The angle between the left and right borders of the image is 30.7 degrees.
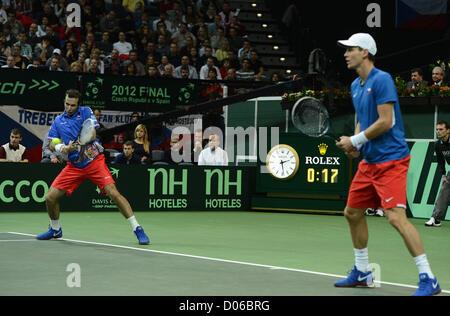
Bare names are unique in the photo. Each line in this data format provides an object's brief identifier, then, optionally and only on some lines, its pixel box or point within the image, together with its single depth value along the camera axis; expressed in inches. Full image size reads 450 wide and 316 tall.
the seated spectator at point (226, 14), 969.1
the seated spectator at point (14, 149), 623.8
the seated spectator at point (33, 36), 780.7
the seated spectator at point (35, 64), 705.0
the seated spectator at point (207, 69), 810.8
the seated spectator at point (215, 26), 928.3
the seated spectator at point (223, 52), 877.8
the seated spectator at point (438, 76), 653.3
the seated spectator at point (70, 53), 760.3
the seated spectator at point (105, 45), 805.2
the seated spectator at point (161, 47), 841.9
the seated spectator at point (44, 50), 754.2
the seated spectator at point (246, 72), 831.7
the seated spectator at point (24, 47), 753.0
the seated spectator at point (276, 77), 816.9
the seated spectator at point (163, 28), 866.3
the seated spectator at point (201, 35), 893.8
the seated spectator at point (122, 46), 820.0
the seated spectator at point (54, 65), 707.4
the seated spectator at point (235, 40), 927.0
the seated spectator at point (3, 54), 719.7
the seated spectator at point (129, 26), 848.3
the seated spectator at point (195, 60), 832.3
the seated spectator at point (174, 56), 827.4
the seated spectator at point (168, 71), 778.2
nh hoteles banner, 599.5
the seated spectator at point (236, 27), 947.3
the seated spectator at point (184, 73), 794.2
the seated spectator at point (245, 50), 885.2
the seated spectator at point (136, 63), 770.8
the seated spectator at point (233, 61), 847.7
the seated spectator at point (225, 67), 824.9
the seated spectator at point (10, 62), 681.0
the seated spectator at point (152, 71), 756.6
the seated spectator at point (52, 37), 776.9
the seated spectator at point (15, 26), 788.0
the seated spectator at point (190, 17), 942.4
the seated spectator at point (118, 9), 879.7
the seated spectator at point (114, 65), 745.6
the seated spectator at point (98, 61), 743.1
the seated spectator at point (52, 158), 614.5
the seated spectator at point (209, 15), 959.6
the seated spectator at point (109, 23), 848.3
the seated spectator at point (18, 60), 719.1
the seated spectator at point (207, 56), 836.6
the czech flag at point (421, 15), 862.5
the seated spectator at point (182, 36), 871.1
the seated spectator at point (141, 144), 654.5
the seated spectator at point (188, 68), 800.3
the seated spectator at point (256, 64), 854.8
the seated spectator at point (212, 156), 683.4
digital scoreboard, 658.2
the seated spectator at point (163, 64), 803.0
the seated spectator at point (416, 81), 669.9
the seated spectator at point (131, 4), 923.0
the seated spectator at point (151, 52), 816.3
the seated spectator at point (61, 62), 719.1
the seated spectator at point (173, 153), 706.2
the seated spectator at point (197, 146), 720.5
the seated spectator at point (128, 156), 645.9
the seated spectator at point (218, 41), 898.1
